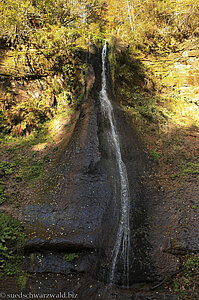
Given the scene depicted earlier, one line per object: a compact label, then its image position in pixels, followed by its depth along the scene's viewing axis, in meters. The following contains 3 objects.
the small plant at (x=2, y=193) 5.83
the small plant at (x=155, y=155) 8.09
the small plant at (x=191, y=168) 7.14
